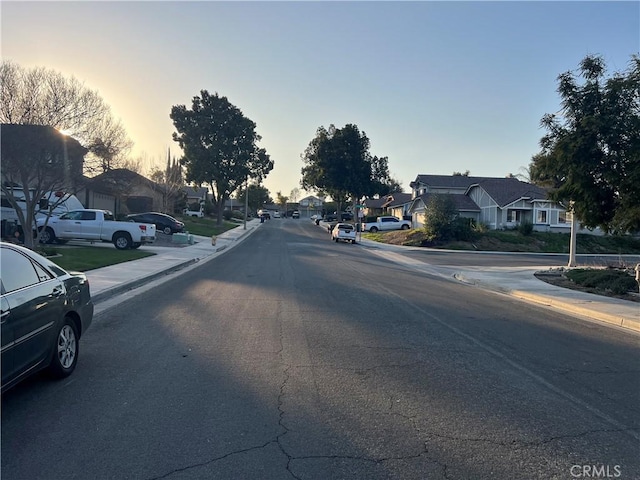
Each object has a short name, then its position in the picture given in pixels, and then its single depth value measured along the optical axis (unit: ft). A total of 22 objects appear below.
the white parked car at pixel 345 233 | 140.52
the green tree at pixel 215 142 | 175.42
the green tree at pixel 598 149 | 48.26
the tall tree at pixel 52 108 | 57.82
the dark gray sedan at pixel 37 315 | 16.03
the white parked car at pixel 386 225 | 190.90
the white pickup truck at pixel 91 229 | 79.77
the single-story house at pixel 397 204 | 241.43
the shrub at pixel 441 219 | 127.75
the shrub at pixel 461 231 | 129.39
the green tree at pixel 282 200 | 568.82
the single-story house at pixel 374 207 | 310.00
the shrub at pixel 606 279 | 48.96
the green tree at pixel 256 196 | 368.38
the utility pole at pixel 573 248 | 77.93
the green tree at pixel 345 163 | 228.22
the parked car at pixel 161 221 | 125.49
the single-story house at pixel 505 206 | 158.40
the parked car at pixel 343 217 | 280.31
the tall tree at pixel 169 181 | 182.60
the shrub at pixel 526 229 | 136.15
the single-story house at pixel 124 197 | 84.58
